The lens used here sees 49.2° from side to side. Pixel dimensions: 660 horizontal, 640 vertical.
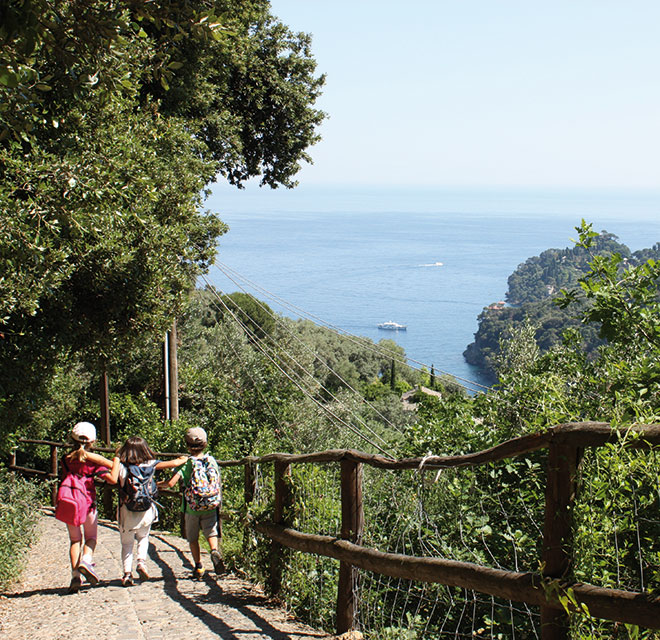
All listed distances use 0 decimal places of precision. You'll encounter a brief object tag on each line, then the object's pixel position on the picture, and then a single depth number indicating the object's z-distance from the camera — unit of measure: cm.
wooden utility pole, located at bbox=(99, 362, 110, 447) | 1716
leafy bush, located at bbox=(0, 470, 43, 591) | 599
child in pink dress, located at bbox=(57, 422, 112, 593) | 585
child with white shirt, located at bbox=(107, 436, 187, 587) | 612
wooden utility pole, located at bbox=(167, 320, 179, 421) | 1983
